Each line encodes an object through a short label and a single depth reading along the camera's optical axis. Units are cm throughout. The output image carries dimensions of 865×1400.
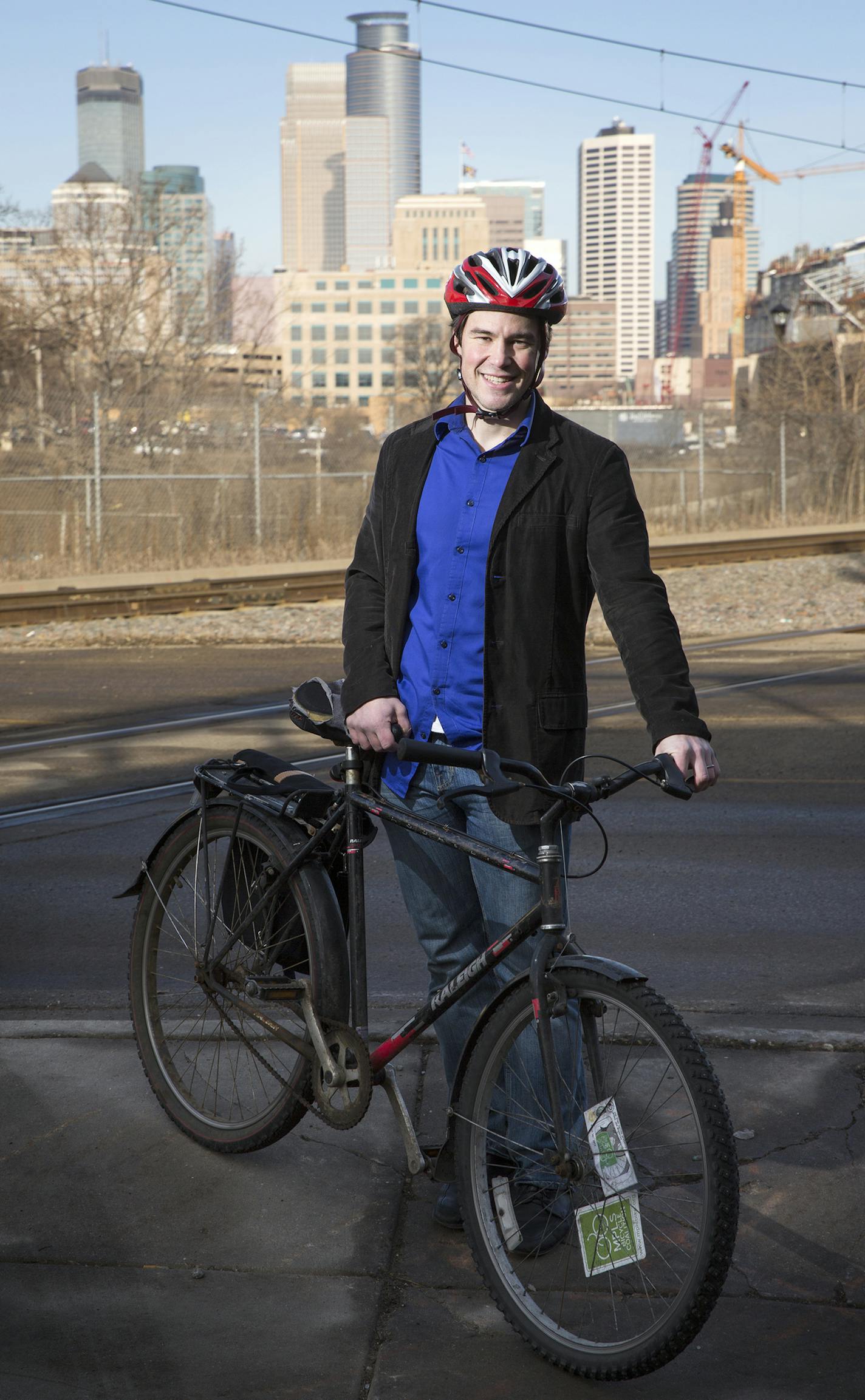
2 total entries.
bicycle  281
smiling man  316
